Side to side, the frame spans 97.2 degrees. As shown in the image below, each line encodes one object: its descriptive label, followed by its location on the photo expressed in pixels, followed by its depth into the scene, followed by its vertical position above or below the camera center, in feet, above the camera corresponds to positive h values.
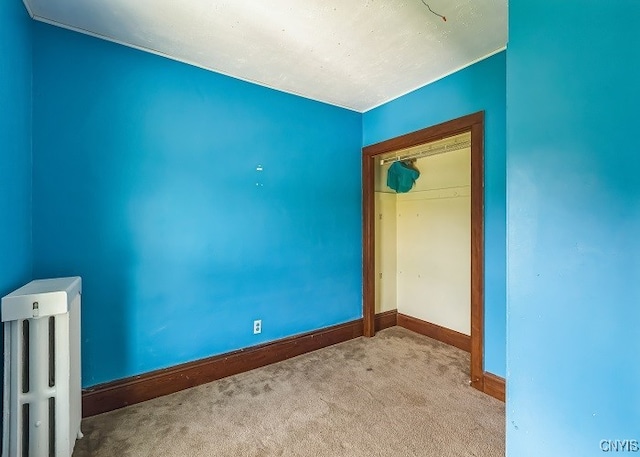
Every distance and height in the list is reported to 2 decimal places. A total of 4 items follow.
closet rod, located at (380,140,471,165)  9.15 +2.64
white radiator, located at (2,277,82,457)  3.83 -2.04
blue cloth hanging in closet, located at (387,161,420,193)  10.77 +1.93
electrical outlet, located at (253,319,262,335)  7.88 -2.78
